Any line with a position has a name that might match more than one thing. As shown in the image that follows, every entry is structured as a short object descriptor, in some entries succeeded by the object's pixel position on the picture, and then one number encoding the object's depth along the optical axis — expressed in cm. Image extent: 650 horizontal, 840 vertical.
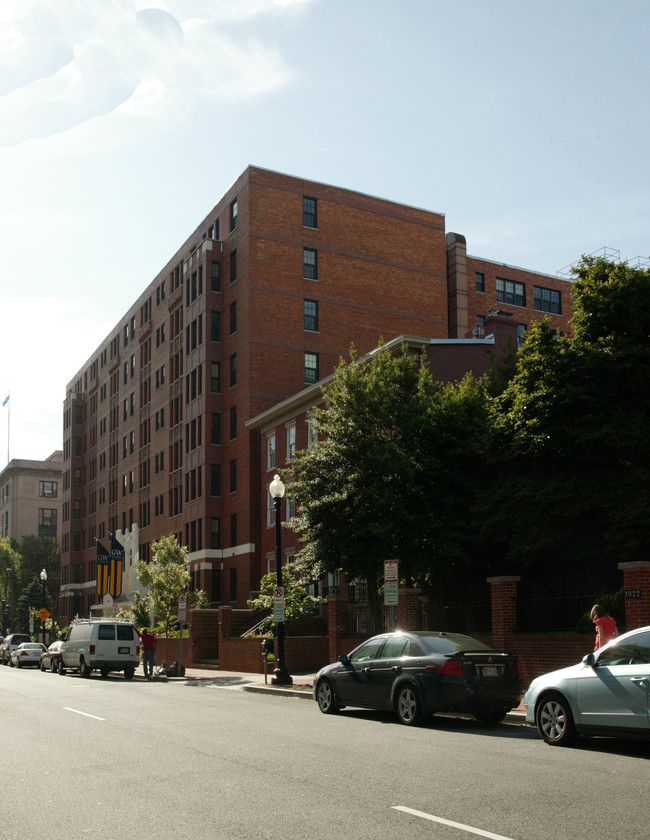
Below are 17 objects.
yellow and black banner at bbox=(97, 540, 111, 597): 5369
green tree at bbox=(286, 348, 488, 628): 2530
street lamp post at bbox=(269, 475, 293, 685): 2536
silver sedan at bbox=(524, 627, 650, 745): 1119
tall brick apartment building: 5006
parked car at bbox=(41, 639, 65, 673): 3856
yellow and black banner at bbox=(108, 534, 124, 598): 5328
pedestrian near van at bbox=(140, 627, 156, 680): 3281
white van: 3319
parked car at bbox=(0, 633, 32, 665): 5375
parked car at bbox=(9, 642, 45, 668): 4762
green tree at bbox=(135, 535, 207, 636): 4150
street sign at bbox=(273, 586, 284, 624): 2592
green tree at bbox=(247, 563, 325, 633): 3378
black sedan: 1466
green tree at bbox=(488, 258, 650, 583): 2094
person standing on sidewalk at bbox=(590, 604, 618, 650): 1512
